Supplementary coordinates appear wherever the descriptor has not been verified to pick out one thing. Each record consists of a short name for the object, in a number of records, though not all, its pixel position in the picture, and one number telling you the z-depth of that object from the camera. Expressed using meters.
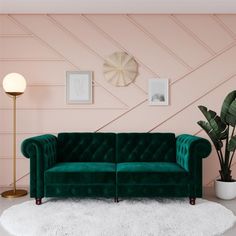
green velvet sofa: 3.43
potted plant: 3.68
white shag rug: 2.69
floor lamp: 3.88
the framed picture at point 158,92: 4.35
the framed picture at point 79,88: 4.35
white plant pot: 3.70
